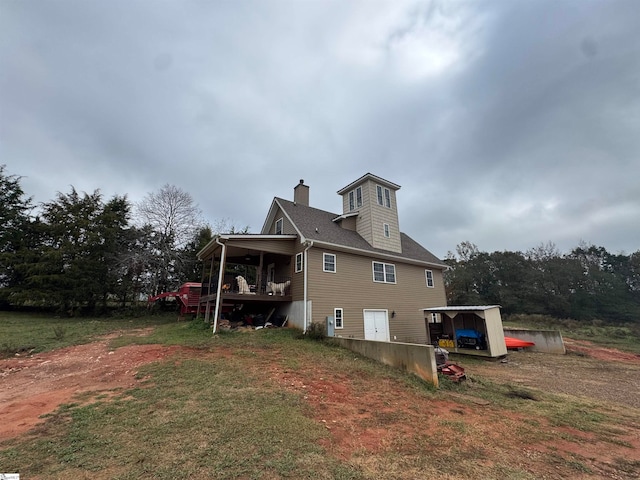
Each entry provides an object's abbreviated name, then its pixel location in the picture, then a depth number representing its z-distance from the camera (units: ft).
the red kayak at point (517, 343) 50.72
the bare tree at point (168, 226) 73.82
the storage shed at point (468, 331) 42.57
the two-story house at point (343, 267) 42.86
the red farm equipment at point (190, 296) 58.85
